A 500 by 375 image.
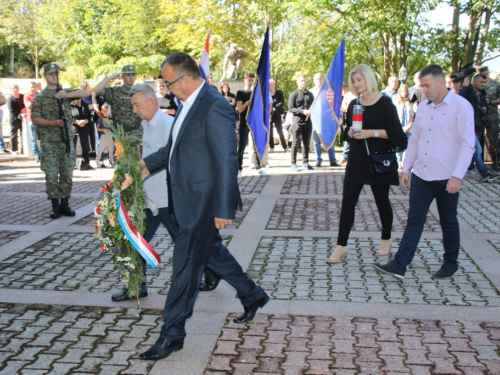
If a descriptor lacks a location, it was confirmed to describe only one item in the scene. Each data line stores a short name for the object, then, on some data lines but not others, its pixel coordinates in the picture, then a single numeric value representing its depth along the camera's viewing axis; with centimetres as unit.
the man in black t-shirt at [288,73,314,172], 1371
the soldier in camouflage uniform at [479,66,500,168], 1277
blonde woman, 605
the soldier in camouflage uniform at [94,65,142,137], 853
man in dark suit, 401
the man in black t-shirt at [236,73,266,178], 1298
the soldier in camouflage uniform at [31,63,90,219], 866
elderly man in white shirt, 523
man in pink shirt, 552
